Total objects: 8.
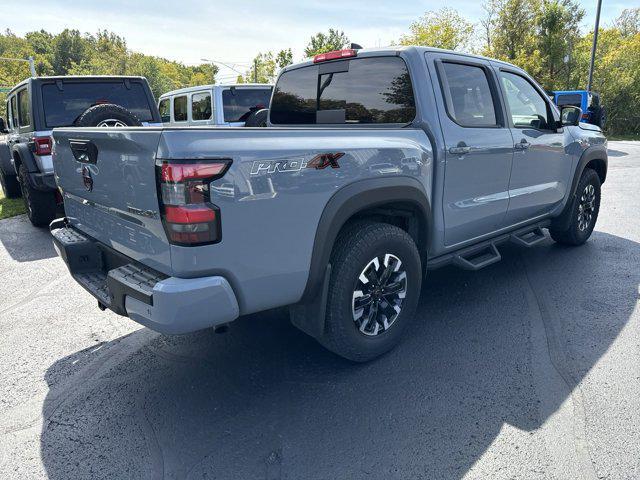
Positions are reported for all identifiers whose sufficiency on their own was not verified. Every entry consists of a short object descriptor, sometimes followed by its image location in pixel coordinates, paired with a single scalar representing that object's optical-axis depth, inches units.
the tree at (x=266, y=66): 1646.2
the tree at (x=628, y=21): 2143.2
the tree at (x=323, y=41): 1552.7
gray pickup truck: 84.0
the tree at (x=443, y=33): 1154.7
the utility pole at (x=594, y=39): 793.6
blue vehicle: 583.5
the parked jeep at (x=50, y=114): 239.3
